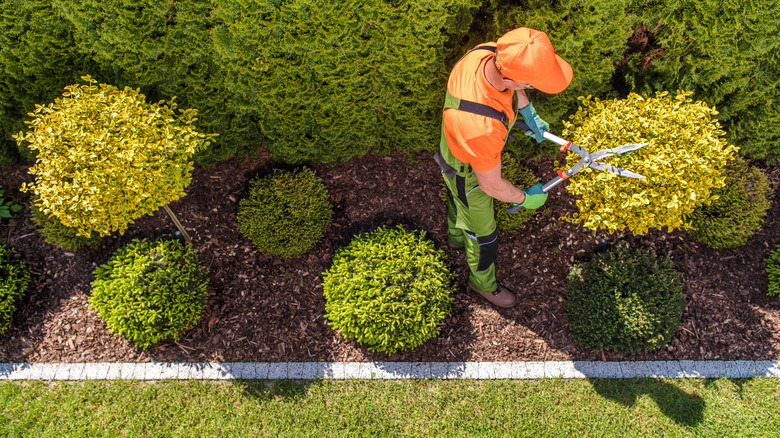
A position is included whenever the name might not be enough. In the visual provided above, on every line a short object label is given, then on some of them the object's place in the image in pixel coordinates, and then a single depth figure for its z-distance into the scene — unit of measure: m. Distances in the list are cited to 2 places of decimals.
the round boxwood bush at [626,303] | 4.84
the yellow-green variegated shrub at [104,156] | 3.95
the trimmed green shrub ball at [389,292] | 4.66
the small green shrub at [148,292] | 4.74
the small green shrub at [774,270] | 5.30
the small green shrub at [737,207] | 5.07
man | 3.25
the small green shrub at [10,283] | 5.11
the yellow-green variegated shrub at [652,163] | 3.90
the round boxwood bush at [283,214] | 5.07
